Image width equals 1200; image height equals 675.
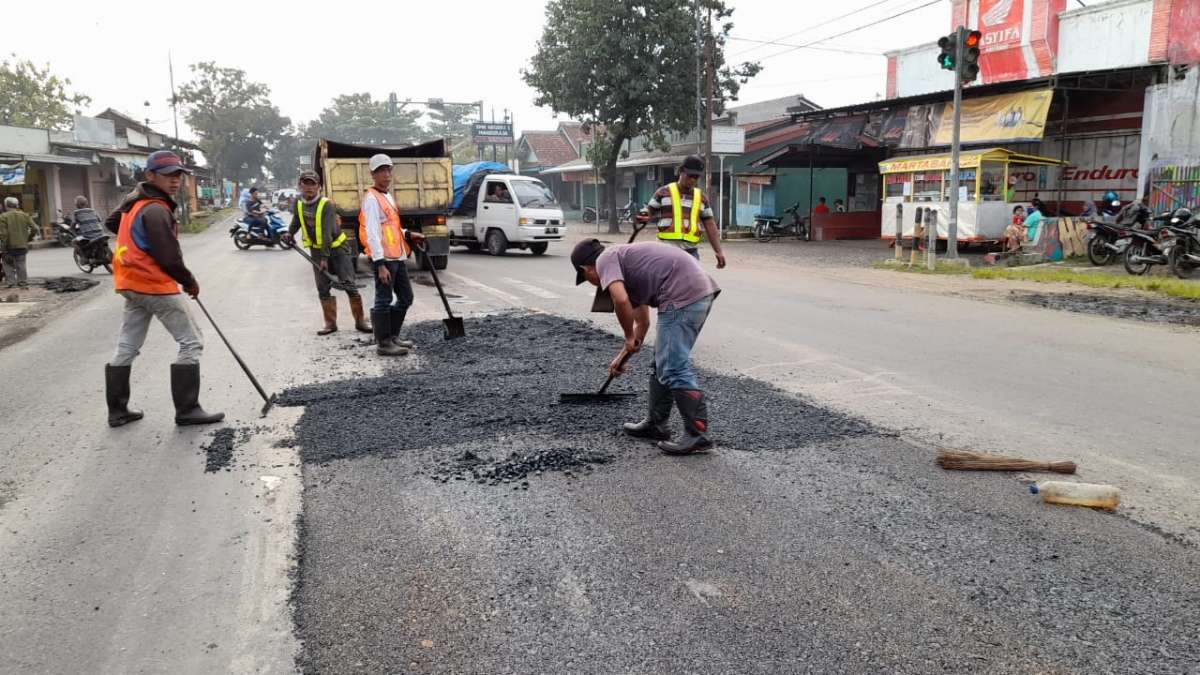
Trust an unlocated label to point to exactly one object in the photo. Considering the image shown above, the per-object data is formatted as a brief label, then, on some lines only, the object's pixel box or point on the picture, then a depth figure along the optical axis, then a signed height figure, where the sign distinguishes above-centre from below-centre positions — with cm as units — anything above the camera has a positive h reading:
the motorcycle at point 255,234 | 2391 -41
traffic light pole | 1507 +116
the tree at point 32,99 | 5794 +857
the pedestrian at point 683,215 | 780 +1
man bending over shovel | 481 -49
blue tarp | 2167 +114
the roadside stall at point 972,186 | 1867 +65
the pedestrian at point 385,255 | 794 -35
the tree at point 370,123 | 9062 +1037
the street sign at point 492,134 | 5250 +525
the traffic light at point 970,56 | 1488 +279
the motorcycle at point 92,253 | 1706 -65
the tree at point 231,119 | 7400 +916
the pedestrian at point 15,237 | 1473 -27
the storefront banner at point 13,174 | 2564 +145
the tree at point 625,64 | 2766 +511
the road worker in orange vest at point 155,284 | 557 -43
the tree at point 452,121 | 9816 +1142
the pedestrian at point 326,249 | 913 -32
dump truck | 1515 +68
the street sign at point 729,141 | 2658 +238
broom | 452 -133
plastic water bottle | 402 -134
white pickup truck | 2034 +1
